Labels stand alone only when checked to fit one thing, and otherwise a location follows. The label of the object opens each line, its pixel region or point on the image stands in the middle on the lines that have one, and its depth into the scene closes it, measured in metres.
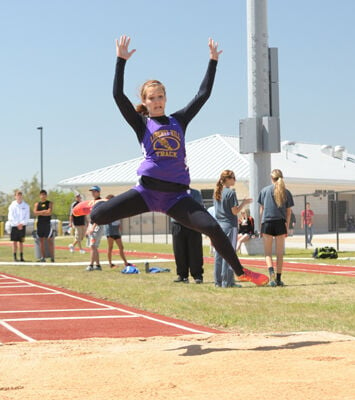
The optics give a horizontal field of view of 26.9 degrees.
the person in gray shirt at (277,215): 12.05
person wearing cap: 15.78
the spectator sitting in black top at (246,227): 23.63
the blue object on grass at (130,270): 15.51
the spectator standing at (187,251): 12.99
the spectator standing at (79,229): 25.37
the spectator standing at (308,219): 28.67
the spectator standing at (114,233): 16.09
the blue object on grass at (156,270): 15.77
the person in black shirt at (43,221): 19.06
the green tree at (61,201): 104.19
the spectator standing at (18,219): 19.88
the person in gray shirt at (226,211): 11.70
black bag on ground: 20.56
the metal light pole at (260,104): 22.59
